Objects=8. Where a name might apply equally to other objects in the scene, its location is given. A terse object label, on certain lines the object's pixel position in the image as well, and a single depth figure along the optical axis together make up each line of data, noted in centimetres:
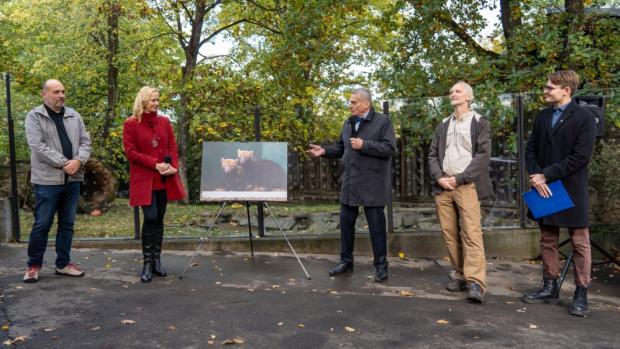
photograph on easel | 568
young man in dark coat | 439
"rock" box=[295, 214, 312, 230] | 672
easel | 559
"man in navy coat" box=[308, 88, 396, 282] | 529
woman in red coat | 507
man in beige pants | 473
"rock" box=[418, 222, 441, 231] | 675
